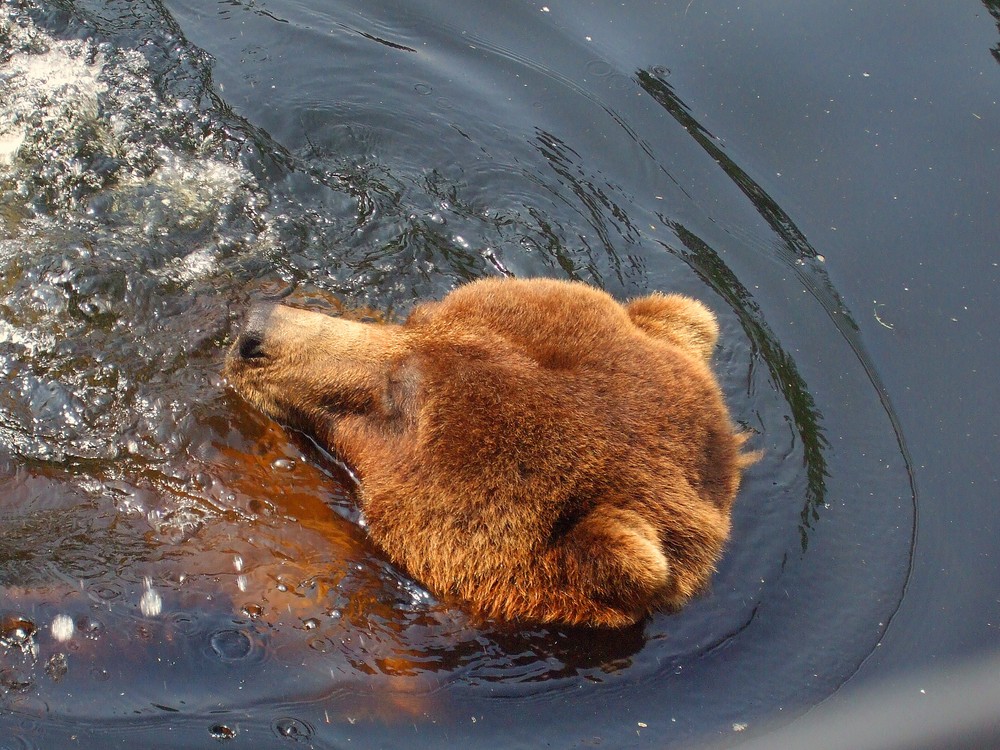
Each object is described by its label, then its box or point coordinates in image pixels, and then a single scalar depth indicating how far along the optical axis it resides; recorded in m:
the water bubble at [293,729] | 3.61
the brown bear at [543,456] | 3.46
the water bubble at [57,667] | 3.62
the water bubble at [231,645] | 3.76
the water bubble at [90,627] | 3.71
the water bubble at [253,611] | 3.82
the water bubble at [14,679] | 3.57
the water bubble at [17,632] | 3.65
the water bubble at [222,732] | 3.58
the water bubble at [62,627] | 3.69
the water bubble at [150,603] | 3.81
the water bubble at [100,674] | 3.64
